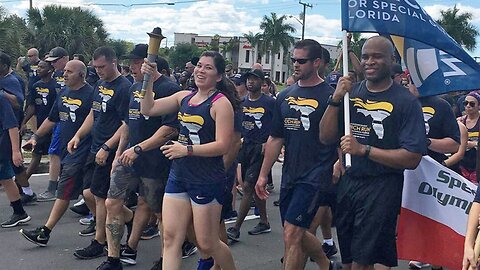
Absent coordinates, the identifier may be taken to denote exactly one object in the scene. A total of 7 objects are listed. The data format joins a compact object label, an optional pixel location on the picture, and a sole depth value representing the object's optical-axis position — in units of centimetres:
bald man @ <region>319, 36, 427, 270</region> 411
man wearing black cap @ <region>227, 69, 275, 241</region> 758
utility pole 5453
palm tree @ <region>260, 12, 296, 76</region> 7231
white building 7994
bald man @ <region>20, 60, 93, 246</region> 628
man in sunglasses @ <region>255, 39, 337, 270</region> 494
